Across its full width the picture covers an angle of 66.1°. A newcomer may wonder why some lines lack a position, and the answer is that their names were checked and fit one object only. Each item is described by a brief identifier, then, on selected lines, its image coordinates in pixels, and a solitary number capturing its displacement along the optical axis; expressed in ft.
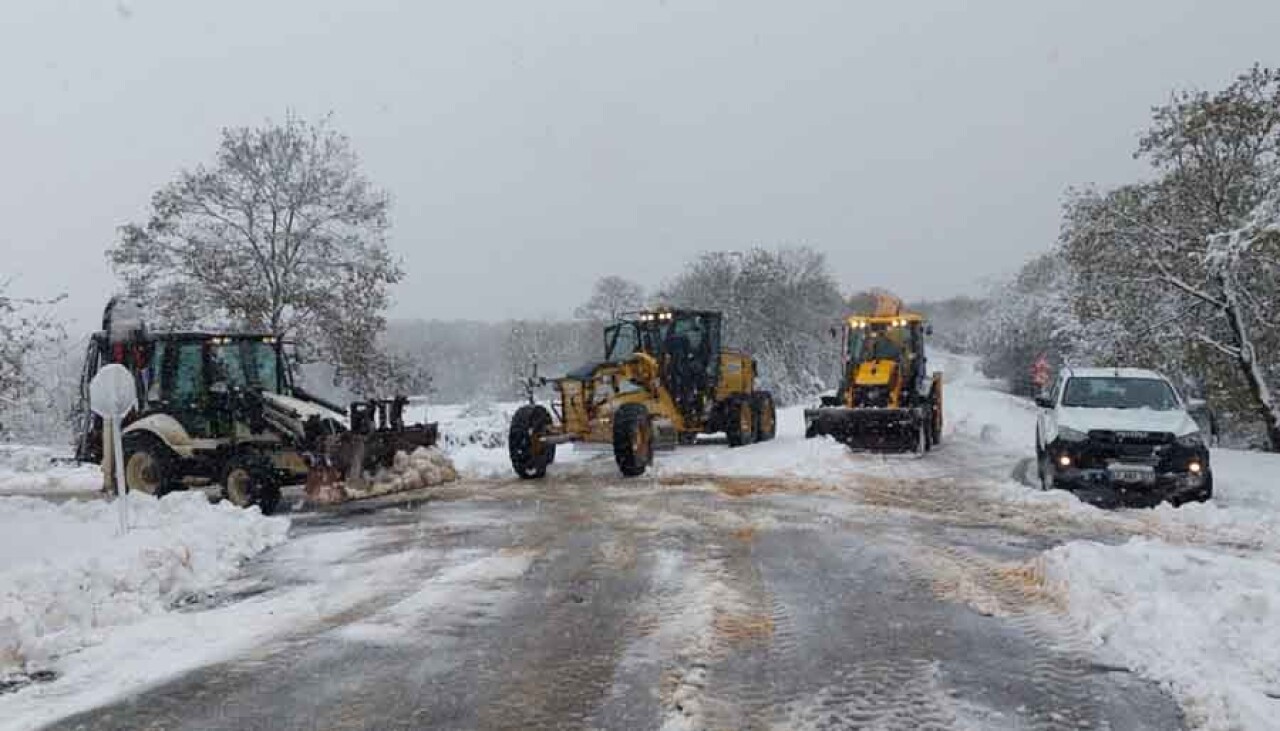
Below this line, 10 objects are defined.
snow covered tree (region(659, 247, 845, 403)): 210.38
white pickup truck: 38.40
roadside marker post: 32.42
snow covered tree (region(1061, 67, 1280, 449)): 61.57
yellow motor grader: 52.44
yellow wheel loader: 58.49
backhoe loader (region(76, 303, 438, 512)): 43.34
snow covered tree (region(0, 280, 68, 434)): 56.90
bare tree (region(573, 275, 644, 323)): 279.69
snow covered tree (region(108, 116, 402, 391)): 85.81
